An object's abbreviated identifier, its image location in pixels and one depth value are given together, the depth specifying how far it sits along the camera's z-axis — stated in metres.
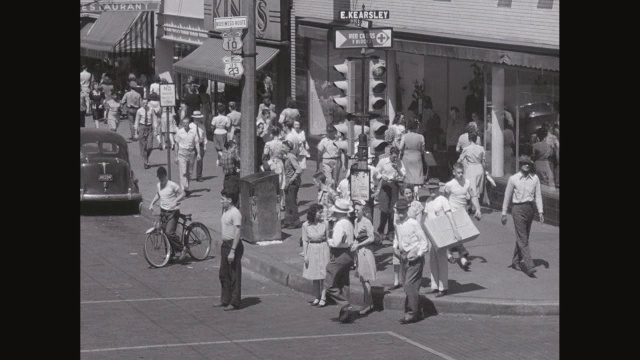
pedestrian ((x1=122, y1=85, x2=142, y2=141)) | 36.08
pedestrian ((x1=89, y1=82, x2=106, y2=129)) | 38.66
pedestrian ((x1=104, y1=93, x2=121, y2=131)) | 36.44
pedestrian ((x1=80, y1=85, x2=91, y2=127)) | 40.44
